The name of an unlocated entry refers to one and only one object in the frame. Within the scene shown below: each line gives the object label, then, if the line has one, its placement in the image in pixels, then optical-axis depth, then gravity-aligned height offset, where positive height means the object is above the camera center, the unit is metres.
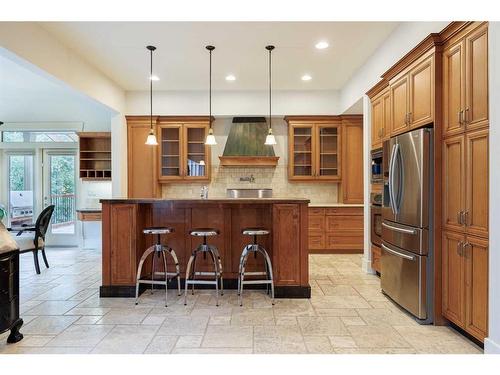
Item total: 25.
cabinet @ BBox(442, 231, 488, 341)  2.40 -0.74
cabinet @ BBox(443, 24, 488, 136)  2.39 +0.81
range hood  6.28 +0.78
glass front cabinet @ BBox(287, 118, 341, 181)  6.31 +0.72
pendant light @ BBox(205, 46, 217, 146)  4.39 +0.63
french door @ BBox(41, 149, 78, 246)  6.76 -0.13
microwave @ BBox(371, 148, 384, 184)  4.13 +0.26
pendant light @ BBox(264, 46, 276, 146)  4.48 +0.63
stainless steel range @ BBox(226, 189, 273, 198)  6.57 -0.12
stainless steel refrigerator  2.91 -0.33
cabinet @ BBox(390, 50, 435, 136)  2.96 +0.89
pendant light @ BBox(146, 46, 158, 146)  4.23 +0.68
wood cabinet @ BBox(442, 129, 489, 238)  2.39 +0.03
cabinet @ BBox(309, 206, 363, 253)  5.94 -0.72
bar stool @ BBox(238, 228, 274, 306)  3.53 -0.76
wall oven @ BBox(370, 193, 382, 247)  4.20 -0.40
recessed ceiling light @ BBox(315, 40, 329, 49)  4.11 +1.78
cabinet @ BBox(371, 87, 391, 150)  3.91 +0.85
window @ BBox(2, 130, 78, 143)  6.79 +1.04
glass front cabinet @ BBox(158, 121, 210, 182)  6.32 +0.67
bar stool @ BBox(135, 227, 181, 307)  3.59 -0.71
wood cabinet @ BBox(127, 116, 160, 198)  6.24 +0.52
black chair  4.75 -0.75
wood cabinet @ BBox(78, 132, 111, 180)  6.40 +0.61
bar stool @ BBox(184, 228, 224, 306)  3.54 -0.76
